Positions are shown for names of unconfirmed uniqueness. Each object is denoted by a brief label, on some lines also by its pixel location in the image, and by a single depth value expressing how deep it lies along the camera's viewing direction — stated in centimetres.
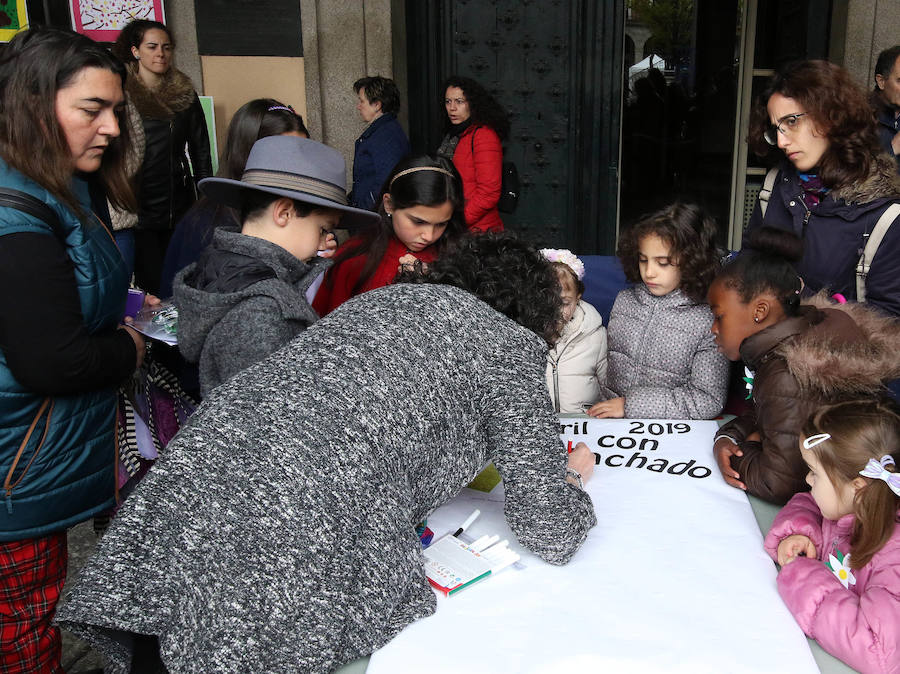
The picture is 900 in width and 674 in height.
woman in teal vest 176
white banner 133
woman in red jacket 474
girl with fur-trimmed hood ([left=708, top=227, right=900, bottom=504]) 179
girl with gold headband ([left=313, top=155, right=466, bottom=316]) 271
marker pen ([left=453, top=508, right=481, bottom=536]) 174
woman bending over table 122
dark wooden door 545
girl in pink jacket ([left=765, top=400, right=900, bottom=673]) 133
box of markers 154
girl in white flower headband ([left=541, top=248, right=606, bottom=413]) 285
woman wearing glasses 243
